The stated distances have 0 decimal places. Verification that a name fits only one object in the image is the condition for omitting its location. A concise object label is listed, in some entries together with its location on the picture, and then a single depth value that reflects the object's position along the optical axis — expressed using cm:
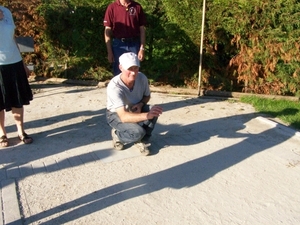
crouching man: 347
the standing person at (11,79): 373
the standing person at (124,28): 477
